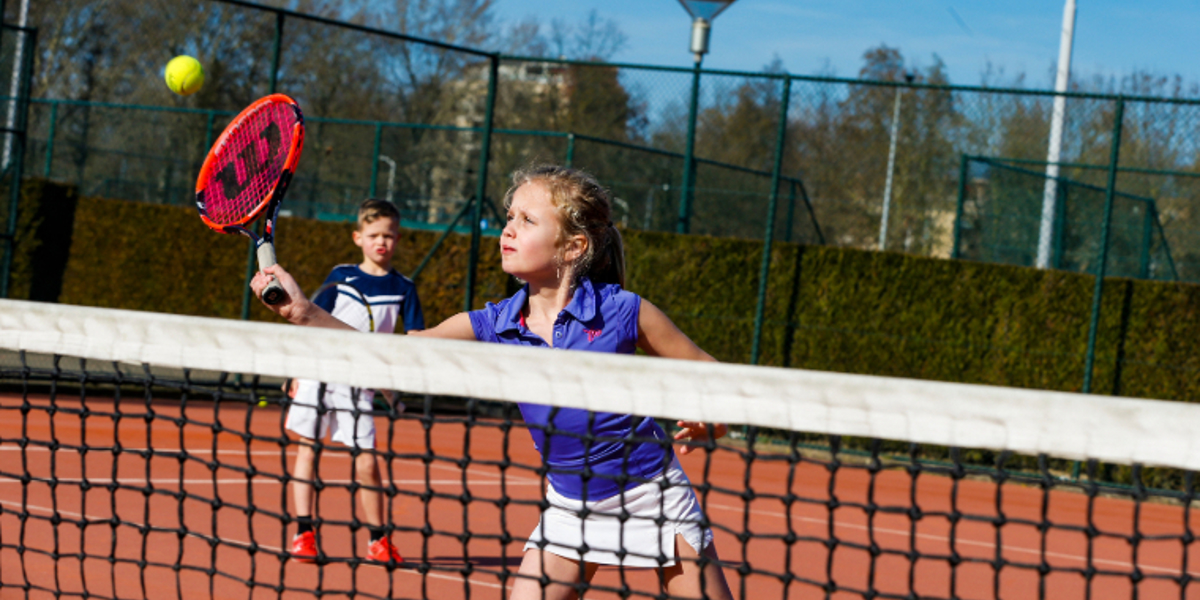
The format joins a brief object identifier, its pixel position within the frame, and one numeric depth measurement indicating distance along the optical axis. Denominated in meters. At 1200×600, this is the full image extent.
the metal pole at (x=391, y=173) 18.72
